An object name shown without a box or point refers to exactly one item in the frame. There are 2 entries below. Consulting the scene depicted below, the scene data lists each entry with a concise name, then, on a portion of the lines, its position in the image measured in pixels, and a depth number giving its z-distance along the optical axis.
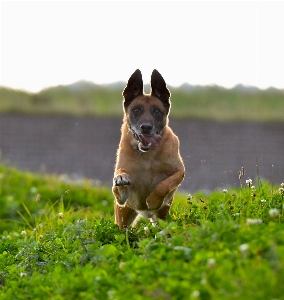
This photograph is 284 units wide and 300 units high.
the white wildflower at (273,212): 8.93
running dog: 12.98
